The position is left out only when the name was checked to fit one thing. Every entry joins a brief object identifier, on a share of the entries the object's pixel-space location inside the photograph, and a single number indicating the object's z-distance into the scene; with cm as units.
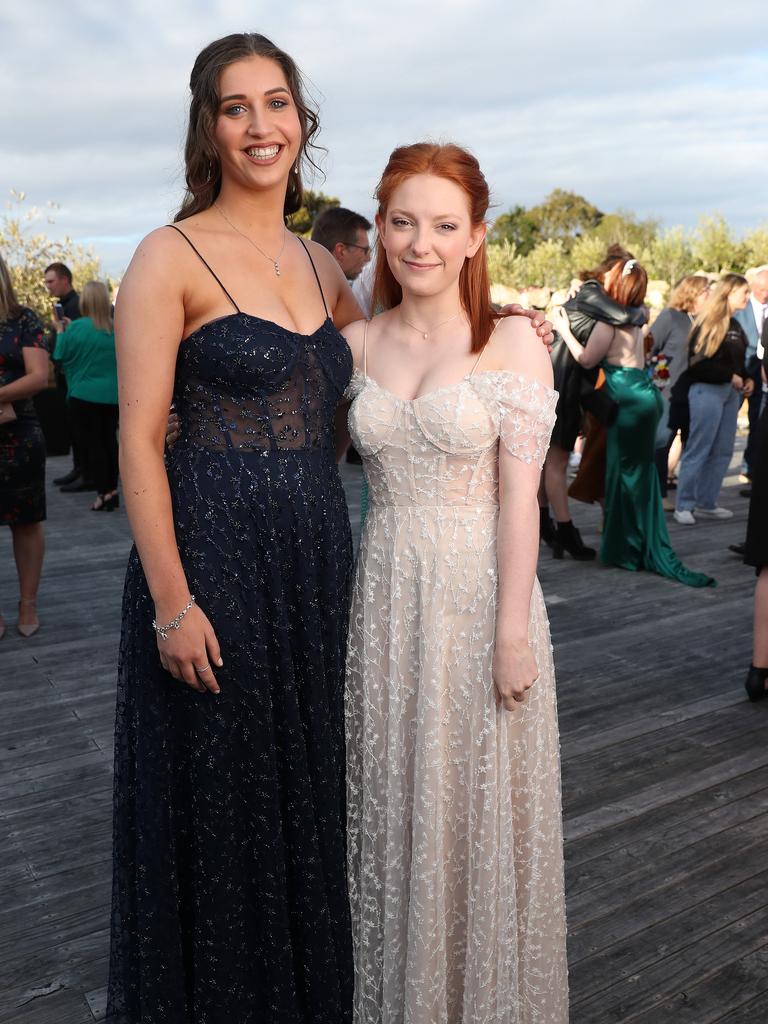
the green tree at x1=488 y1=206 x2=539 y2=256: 5502
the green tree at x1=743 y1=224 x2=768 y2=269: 2958
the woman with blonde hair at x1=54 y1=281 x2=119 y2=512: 791
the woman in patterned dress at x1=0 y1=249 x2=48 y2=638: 442
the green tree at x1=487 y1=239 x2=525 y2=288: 3588
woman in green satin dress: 576
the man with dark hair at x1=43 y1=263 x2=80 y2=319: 903
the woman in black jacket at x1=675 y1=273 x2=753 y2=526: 695
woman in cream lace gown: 182
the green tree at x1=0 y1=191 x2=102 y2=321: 1566
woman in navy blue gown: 173
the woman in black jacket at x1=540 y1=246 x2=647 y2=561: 565
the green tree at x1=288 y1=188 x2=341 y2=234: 2936
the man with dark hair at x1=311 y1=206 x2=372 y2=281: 522
